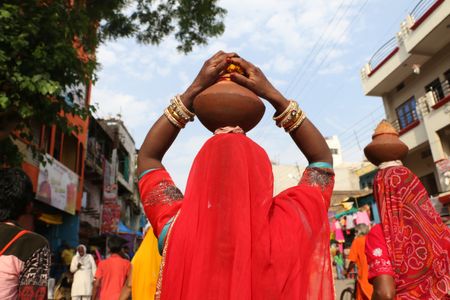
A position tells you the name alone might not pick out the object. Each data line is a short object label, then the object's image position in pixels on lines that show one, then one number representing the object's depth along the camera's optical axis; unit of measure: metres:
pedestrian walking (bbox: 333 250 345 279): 20.72
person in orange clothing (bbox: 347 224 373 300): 4.38
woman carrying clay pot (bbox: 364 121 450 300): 2.52
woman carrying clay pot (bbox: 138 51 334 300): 1.13
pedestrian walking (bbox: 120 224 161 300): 2.98
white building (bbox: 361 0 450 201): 13.49
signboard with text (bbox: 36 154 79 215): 12.59
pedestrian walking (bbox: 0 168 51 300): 1.87
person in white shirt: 7.89
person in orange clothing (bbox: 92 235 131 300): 5.94
